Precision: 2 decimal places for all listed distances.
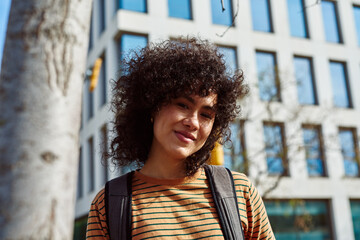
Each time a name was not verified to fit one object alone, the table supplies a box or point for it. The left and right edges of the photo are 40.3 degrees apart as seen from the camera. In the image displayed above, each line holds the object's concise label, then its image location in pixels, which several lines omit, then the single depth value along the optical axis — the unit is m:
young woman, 2.15
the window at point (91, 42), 21.94
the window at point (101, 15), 20.58
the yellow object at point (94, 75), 9.37
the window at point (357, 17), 22.65
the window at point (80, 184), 21.85
